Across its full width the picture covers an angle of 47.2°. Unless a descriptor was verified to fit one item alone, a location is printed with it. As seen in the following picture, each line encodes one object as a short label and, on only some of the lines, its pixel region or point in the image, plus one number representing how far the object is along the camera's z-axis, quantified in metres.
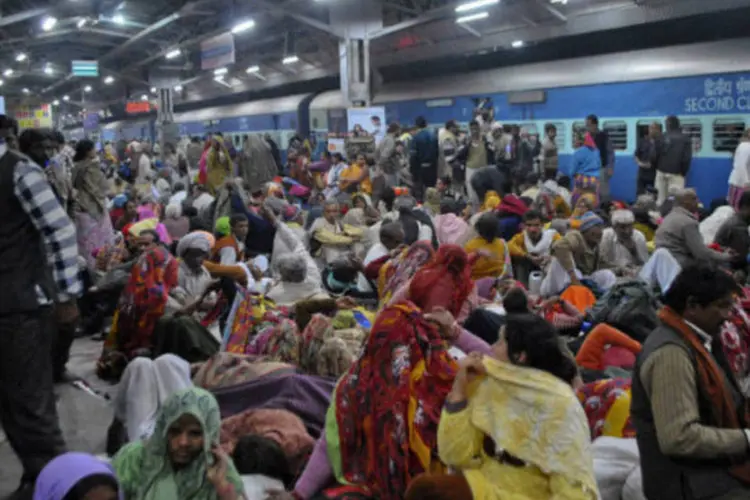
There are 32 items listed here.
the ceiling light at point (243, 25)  19.68
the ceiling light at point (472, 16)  16.56
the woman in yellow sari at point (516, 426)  2.28
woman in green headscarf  2.73
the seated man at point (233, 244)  6.89
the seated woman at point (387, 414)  3.00
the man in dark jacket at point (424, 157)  13.15
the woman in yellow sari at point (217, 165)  11.09
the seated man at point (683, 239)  5.98
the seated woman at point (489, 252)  6.44
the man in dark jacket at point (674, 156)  10.86
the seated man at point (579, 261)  5.86
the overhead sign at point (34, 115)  30.14
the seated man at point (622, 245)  6.54
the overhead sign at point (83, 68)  27.23
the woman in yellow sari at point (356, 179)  11.94
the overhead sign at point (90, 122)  35.66
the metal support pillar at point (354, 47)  17.52
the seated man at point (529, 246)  6.96
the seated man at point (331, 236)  7.57
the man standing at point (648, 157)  11.17
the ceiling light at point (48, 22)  21.16
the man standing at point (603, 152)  11.25
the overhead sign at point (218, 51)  20.41
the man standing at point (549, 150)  12.41
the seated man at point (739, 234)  6.50
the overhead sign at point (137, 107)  35.73
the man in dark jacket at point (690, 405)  2.44
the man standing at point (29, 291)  3.35
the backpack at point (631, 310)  4.52
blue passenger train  10.98
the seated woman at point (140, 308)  5.75
